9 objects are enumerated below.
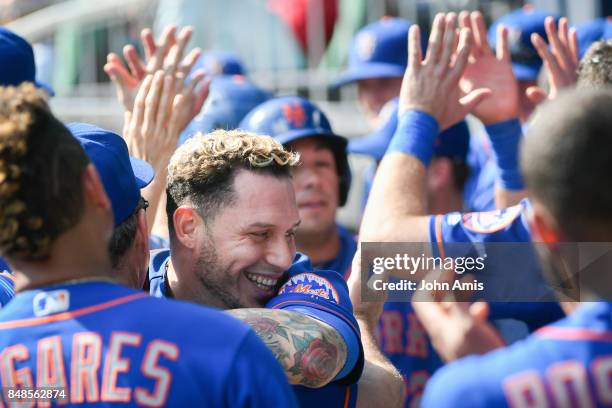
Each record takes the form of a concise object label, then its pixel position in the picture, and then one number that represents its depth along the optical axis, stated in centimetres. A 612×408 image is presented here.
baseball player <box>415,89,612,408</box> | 364
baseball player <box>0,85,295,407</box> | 414
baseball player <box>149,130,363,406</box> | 628
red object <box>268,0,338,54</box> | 1733
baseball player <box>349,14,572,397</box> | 666
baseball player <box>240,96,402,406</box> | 1030
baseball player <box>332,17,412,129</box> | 1283
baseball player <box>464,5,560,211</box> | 1109
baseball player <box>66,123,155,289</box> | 571
